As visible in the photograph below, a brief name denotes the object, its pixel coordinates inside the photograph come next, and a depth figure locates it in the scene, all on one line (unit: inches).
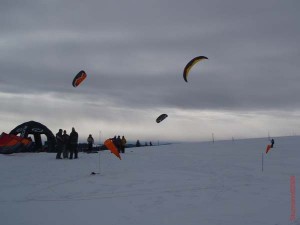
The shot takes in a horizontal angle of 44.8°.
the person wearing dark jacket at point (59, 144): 772.0
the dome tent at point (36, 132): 974.6
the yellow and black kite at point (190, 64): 781.3
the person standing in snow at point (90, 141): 984.9
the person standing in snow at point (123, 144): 983.6
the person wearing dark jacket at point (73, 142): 767.9
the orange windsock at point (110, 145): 598.6
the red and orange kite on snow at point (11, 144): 839.7
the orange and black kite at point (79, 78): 801.4
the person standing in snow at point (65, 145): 768.4
